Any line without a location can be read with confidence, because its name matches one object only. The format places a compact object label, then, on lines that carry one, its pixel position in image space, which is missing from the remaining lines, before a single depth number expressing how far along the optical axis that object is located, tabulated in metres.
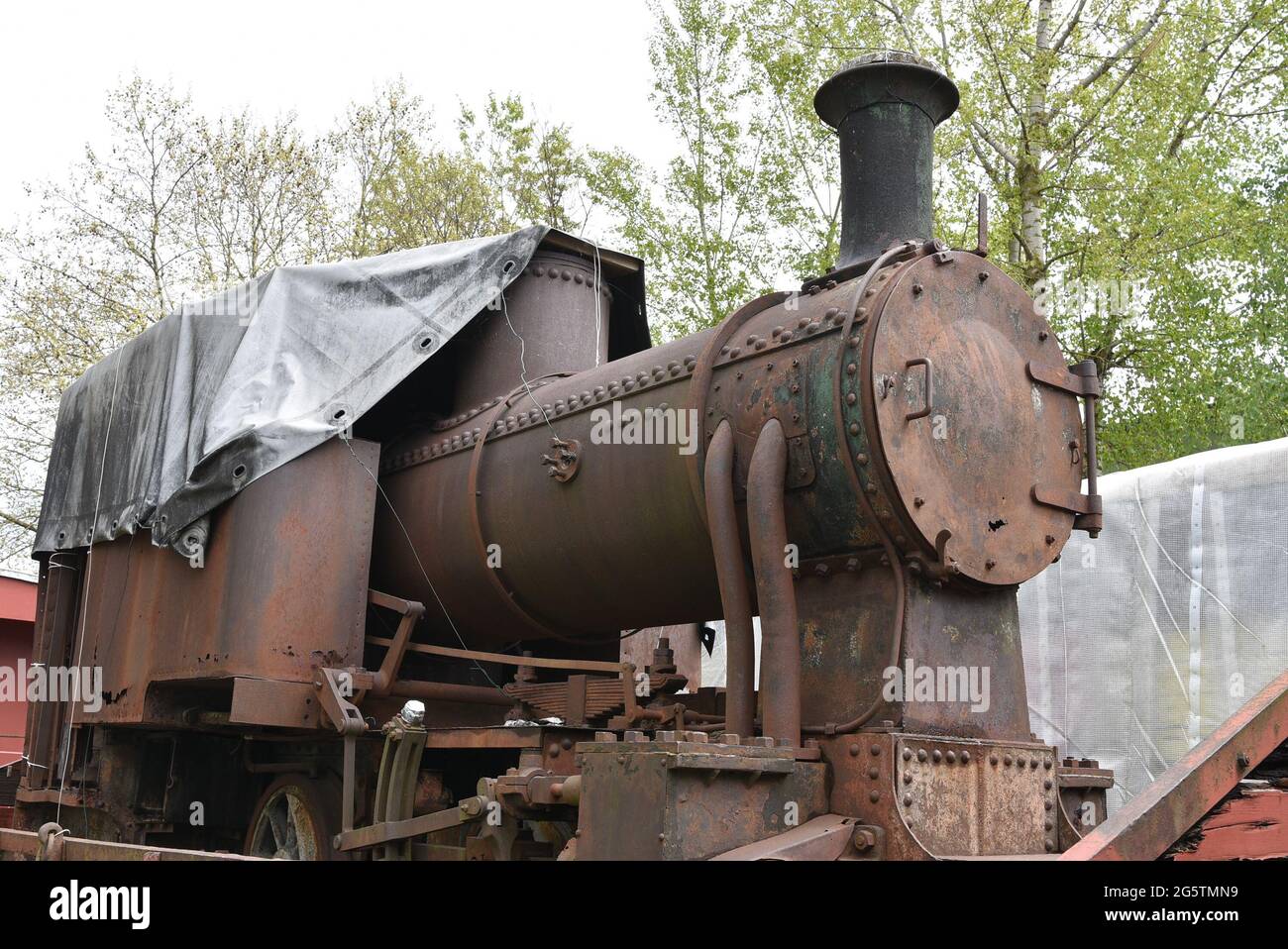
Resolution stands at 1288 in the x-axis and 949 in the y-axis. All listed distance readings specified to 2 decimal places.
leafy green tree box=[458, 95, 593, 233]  22.77
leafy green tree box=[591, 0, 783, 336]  17.47
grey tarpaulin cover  5.87
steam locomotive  3.87
